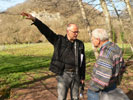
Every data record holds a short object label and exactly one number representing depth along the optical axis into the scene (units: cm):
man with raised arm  274
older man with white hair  198
